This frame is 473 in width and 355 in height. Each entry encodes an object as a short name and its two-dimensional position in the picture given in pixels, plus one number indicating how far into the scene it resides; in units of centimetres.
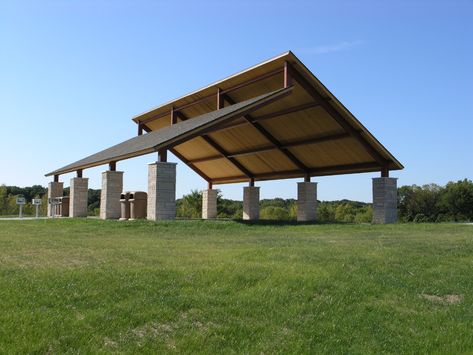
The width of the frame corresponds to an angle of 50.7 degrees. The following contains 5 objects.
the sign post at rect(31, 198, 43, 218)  2560
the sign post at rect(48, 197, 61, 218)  2845
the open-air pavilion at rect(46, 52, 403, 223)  1947
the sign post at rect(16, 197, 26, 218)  2726
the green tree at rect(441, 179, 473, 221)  4978
